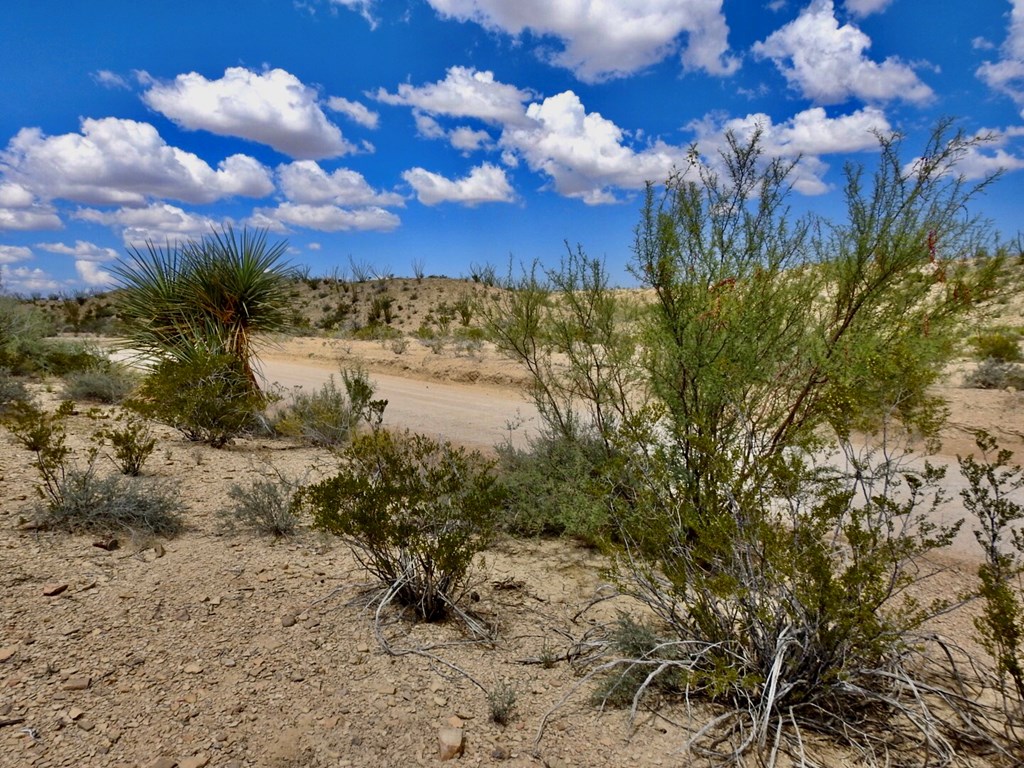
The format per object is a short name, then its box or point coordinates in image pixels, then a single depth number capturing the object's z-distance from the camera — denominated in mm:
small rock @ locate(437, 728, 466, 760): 3062
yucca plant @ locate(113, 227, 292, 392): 9820
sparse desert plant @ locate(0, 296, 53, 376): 13312
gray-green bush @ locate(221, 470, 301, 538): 5895
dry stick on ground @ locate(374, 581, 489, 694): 3756
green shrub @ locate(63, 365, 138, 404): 11562
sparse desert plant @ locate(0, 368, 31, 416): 9833
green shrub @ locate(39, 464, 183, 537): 5414
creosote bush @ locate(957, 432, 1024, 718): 2871
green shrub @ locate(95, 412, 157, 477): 6965
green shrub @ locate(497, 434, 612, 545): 5781
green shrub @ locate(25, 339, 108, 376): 12961
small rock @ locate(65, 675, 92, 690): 3402
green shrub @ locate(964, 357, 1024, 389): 13016
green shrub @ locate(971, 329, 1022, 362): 14711
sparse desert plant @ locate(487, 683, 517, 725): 3322
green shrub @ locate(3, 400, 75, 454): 5750
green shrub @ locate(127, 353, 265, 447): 8586
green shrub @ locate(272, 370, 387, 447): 9133
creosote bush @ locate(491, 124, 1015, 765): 3145
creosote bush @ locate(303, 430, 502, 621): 4316
